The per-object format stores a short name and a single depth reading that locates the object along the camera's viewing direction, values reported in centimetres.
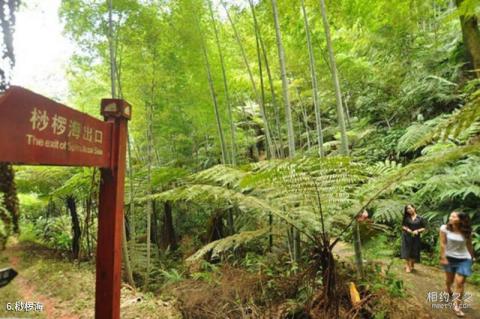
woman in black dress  378
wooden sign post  105
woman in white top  273
